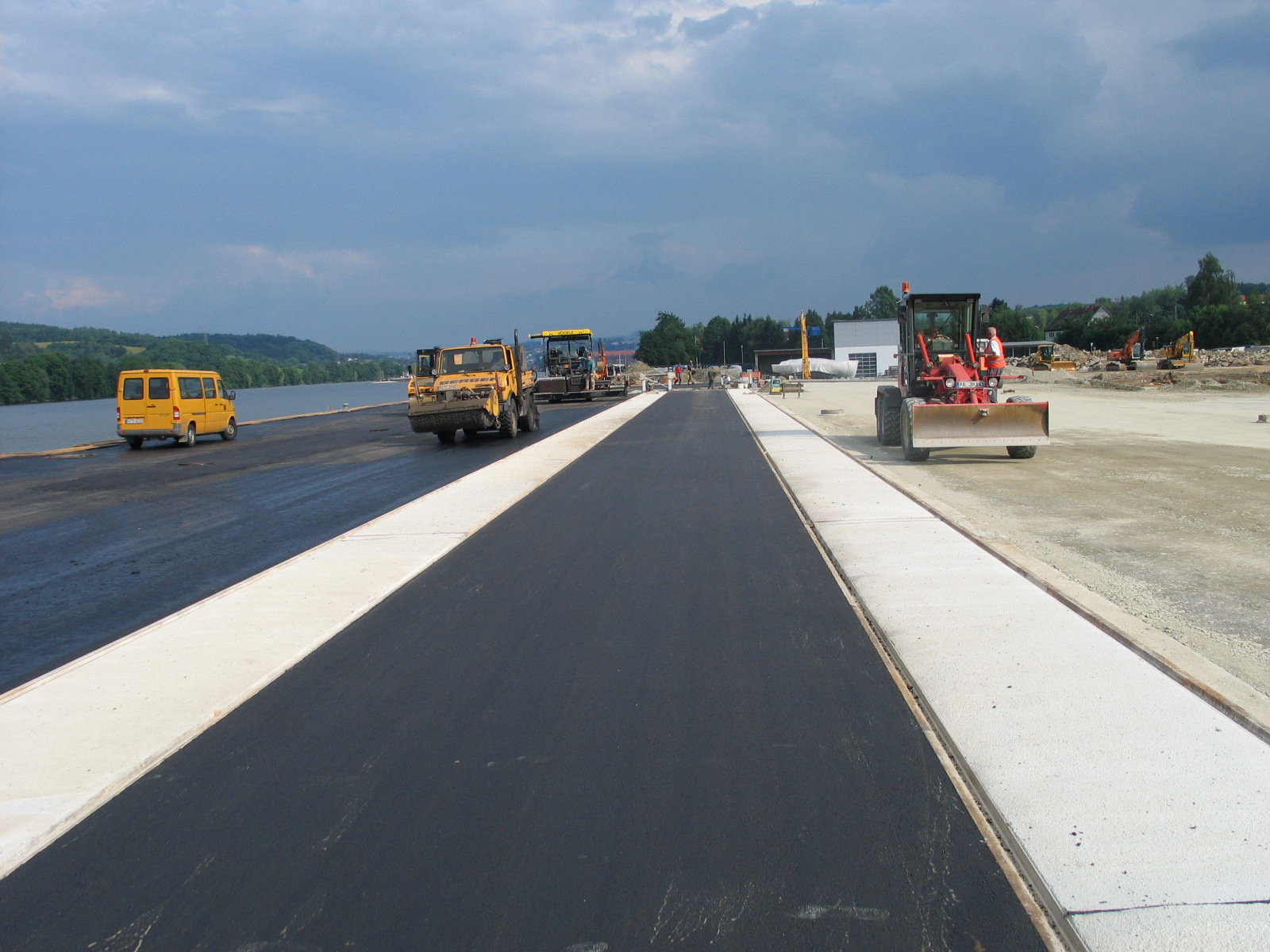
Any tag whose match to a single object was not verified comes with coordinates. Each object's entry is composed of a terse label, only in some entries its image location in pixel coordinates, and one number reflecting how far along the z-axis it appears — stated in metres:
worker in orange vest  15.38
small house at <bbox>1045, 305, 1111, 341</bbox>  134.27
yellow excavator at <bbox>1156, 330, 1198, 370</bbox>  62.06
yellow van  22.98
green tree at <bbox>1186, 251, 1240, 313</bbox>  114.06
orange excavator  61.66
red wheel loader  14.09
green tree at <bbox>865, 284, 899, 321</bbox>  169.88
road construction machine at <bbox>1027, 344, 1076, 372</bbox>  69.42
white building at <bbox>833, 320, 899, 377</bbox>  87.50
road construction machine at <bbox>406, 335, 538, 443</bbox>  21.27
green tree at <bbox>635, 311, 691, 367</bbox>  154.88
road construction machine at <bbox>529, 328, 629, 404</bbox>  43.62
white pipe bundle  82.12
